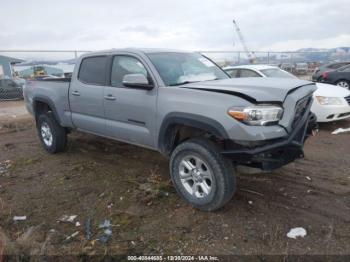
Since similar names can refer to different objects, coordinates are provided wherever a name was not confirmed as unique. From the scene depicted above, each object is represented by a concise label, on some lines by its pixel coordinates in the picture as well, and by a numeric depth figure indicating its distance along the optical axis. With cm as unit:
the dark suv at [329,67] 1567
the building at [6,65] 2619
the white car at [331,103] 721
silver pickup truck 333
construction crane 2650
